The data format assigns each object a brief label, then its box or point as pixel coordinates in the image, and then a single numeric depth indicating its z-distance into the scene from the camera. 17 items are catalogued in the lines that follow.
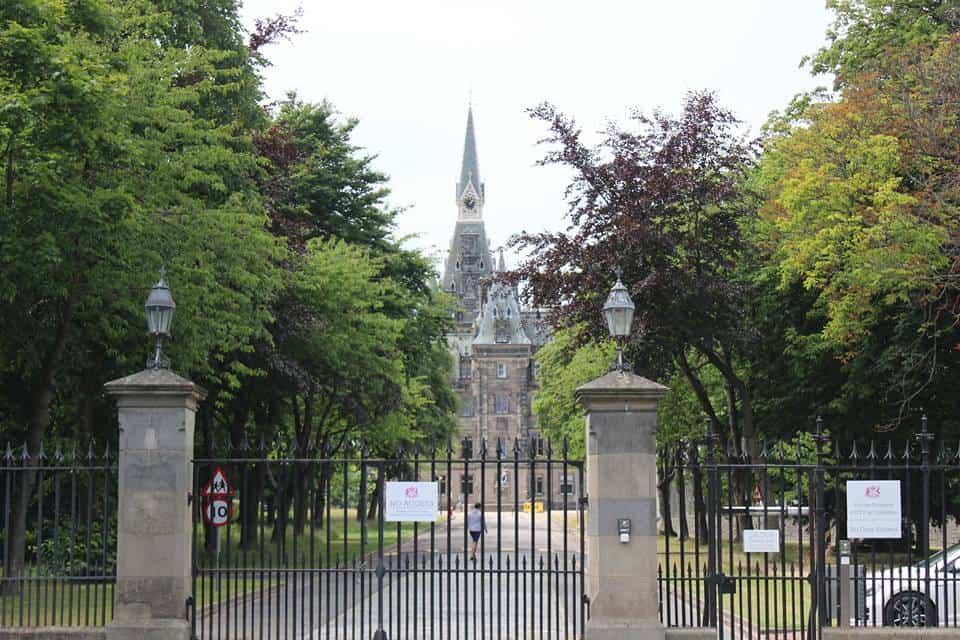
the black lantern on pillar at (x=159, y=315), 15.48
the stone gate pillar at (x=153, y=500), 14.90
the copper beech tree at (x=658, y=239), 32.53
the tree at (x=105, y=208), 19.44
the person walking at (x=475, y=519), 31.58
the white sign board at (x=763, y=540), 14.74
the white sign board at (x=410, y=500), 14.84
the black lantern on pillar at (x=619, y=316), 15.50
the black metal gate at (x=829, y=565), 14.72
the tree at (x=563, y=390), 54.07
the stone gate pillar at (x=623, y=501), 14.85
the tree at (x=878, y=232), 26.86
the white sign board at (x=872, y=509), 14.95
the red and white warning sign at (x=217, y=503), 20.44
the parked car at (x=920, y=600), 15.07
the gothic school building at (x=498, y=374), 140.25
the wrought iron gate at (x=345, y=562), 14.45
